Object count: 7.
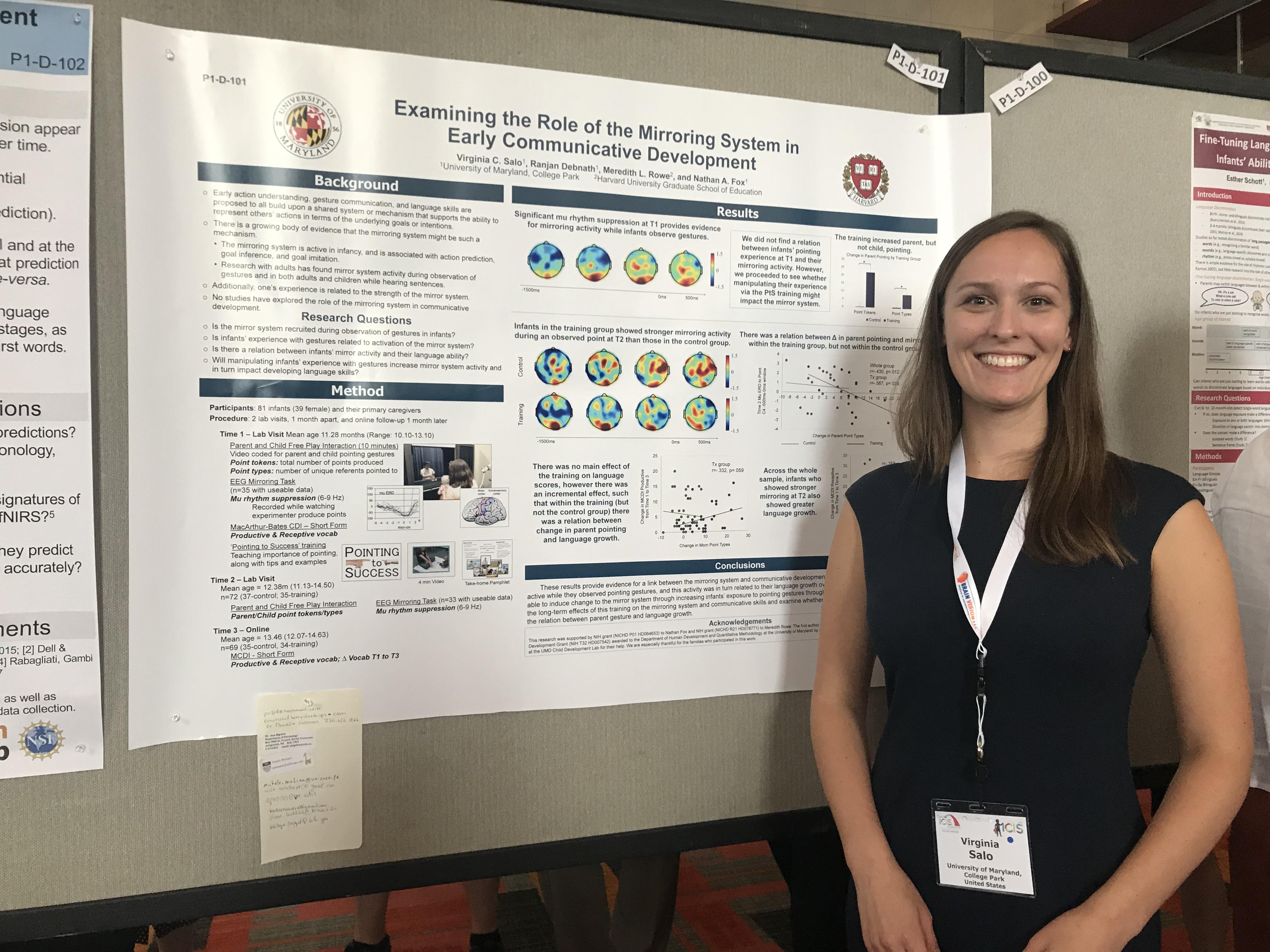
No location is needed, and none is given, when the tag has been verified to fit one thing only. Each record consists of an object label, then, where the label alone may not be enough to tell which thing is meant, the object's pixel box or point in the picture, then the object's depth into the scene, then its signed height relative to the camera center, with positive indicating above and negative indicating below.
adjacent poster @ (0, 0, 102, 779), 0.91 +0.10
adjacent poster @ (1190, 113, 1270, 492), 1.35 +0.31
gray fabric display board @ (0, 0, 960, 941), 0.94 -0.41
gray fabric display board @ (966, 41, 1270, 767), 1.26 +0.46
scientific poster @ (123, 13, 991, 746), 0.95 +0.14
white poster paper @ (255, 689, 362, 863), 0.99 -0.41
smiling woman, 0.85 -0.23
